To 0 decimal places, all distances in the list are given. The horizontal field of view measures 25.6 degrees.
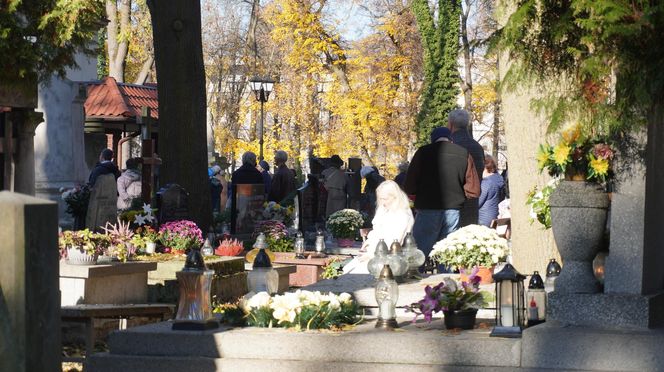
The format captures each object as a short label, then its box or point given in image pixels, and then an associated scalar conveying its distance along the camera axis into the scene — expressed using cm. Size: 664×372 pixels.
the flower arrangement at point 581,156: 922
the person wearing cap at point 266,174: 2675
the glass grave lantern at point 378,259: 1145
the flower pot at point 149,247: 1631
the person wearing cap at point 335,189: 2619
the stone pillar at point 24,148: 1666
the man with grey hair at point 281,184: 2436
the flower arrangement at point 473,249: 1223
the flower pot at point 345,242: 2127
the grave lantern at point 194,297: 939
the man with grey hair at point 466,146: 1558
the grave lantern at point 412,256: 1276
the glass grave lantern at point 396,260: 1184
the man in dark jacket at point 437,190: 1472
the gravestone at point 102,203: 1614
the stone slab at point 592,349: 870
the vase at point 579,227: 928
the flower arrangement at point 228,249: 1766
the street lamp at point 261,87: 3341
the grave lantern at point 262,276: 1061
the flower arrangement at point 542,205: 1141
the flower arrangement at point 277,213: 2111
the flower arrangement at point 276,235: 1953
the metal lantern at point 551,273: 1109
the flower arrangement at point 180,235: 1681
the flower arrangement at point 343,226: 2161
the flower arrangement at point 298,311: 973
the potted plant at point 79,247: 1354
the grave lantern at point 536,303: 955
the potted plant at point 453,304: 974
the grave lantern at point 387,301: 982
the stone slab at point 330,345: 912
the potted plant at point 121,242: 1459
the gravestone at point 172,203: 1816
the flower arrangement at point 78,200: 1769
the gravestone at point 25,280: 473
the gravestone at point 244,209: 2058
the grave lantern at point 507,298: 943
